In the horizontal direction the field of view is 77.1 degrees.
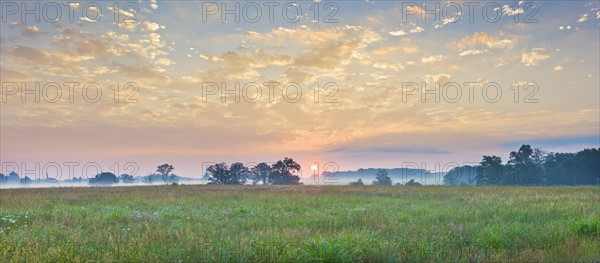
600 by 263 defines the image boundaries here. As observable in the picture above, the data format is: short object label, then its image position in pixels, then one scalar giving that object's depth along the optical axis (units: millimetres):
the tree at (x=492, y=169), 103125
